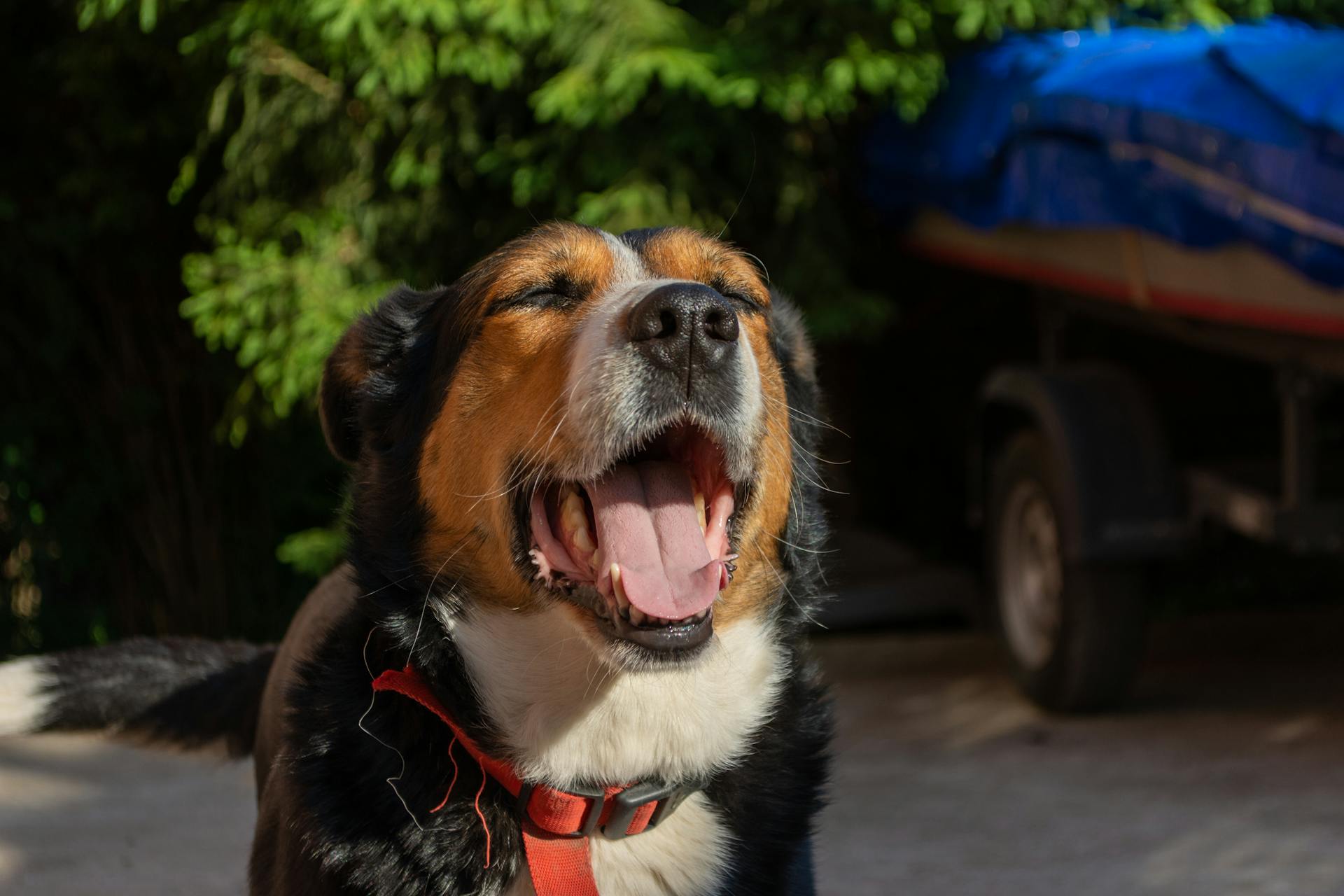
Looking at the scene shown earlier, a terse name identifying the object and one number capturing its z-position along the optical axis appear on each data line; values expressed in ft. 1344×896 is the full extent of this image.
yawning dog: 8.00
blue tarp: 12.75
